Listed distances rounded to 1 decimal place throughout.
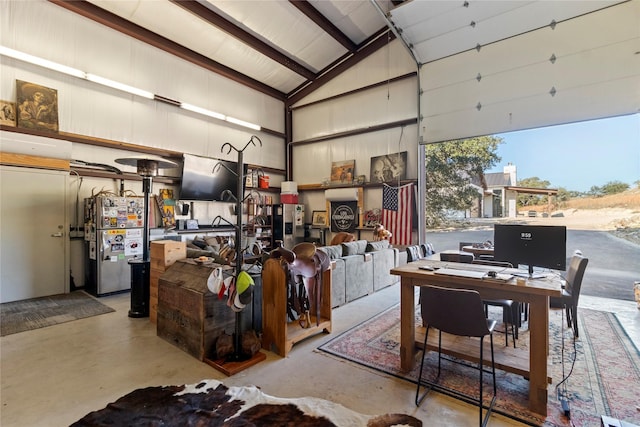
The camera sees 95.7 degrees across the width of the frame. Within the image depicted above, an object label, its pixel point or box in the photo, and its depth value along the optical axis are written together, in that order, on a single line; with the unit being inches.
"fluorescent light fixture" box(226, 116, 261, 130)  319.0
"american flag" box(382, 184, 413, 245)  284.7
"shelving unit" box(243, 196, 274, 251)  330.0
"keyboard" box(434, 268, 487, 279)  93.0
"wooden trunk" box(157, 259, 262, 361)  110.4
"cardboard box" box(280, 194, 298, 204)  363.3
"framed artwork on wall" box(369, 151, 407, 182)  292.5
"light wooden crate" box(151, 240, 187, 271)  140.9
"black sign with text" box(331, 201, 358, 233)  325.4
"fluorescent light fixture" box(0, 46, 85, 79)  185.7
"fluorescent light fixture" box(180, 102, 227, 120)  279.3
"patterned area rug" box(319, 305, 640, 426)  82.4
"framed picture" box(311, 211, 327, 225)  358.3
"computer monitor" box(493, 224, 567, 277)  95.6
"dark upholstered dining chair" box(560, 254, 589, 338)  125.3
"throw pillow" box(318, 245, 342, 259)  180.5
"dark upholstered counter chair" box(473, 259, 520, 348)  117.6
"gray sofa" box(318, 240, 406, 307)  179.6
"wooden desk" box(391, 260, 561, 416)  79.7
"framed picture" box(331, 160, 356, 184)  333.4
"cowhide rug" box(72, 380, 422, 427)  76.8
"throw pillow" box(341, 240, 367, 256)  194.2
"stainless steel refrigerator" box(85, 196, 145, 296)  201.2
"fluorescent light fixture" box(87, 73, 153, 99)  220.4
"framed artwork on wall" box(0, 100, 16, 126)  185.6
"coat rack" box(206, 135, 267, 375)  106.3
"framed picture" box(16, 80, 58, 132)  191.0
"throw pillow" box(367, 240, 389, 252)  221.9
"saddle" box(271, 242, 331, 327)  116.6
